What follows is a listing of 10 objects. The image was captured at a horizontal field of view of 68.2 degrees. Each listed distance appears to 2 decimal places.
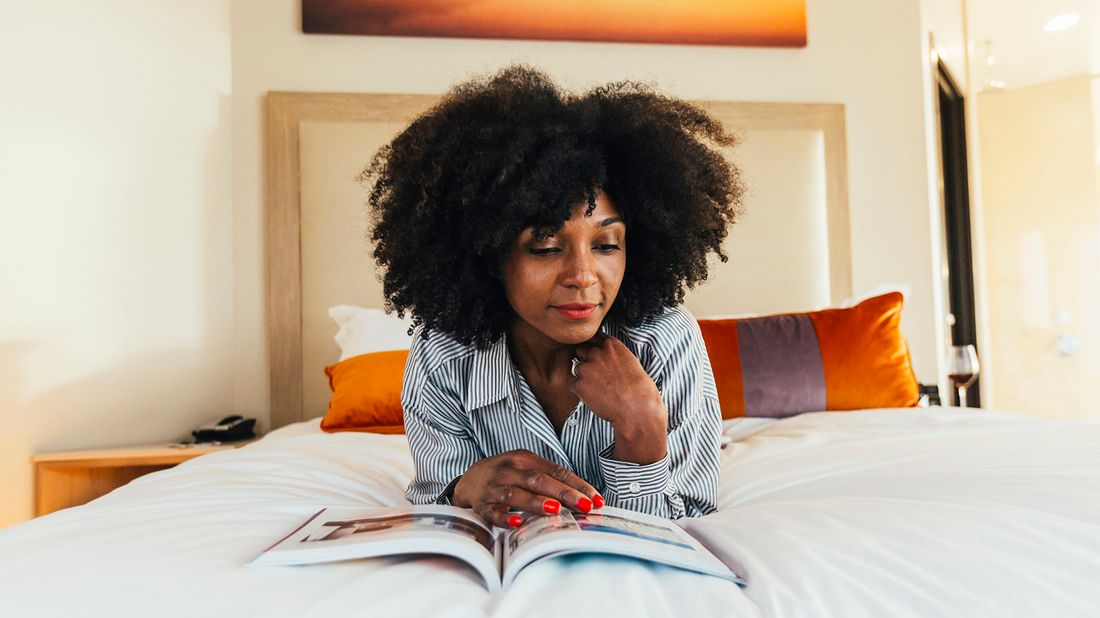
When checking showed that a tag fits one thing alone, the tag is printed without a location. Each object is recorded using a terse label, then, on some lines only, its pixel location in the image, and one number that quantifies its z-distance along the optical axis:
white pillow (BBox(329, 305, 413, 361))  2.62
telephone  2.62
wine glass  2.62
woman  1.19
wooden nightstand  2.19
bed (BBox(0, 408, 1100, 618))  0.73
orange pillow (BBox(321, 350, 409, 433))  2.26
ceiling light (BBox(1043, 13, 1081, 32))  3.84
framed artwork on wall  3.06
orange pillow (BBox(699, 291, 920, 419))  2.23
